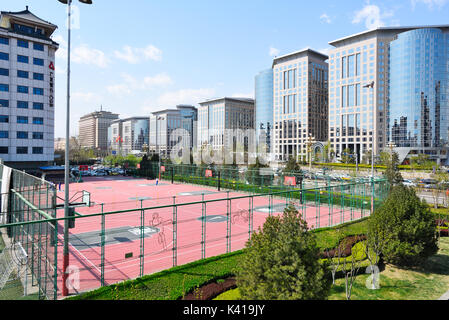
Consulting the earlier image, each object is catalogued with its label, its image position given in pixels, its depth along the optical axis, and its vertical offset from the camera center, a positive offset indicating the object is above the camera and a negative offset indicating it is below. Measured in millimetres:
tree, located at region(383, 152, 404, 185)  31870 -1608
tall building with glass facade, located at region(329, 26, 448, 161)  101688 +27907
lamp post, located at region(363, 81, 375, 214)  24862 -1836
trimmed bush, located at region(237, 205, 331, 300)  7613 -2847
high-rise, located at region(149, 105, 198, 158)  182138 +20013
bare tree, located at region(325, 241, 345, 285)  15497 -5042
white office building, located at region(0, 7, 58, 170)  54719 +13284
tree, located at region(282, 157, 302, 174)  38781 -887
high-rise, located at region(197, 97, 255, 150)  160375 +23480
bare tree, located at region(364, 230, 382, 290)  12797 -4734
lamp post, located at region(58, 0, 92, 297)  11320 -698
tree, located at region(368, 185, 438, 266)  13867 -3345
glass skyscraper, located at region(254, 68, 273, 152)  149250 +26658
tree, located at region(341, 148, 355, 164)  86350 +387
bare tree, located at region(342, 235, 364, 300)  13237 -5099
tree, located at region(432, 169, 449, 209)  33338 -2297
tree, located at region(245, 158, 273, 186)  38344 -2264
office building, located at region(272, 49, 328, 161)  129250 +26894
